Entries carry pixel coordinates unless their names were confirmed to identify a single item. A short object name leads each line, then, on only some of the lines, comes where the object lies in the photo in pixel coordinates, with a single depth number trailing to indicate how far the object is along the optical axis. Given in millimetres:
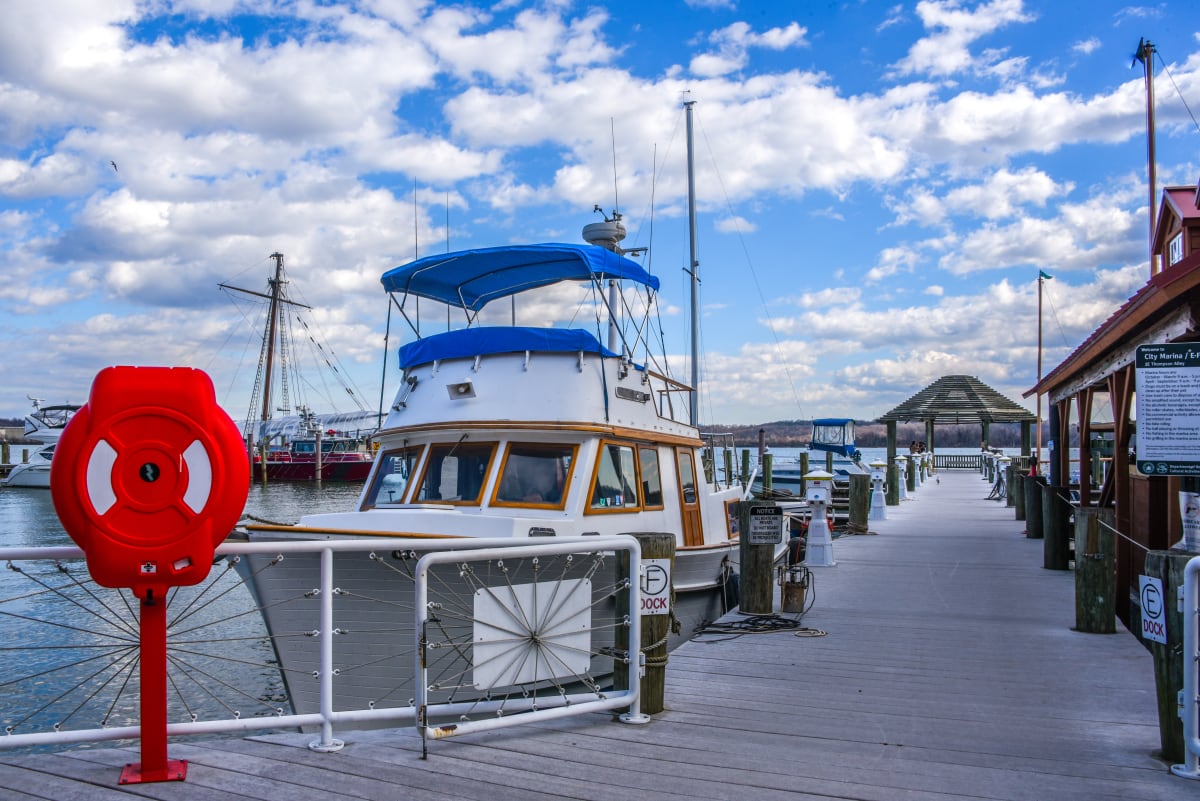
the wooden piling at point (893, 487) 23797
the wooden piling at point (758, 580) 8227
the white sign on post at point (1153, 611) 4195
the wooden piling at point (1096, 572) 7246
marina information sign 5355
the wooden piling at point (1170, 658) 4121
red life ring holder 3539
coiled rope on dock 7433
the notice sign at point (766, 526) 8312
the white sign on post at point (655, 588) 4887
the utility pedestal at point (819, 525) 11773
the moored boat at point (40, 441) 47844
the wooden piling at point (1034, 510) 14938
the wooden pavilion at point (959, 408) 40156
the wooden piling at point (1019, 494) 18516
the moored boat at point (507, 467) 6859
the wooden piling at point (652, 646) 4906
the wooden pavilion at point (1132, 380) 6667
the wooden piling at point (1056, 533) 11266
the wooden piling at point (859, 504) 16438
